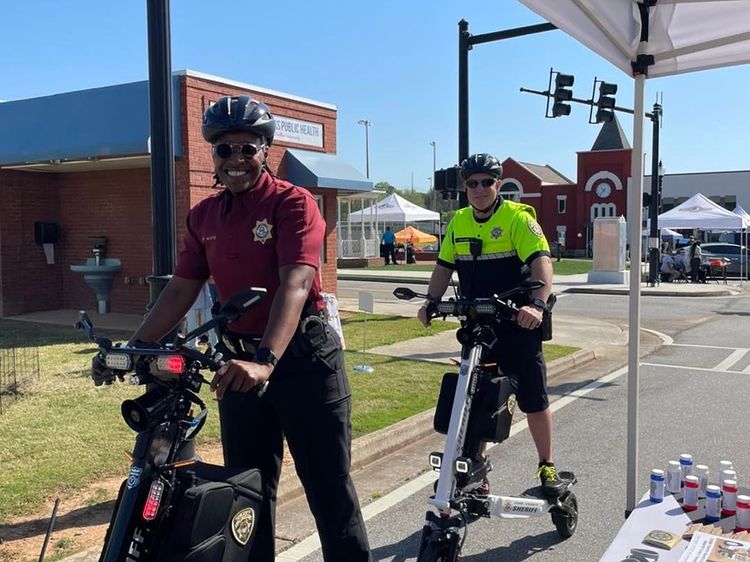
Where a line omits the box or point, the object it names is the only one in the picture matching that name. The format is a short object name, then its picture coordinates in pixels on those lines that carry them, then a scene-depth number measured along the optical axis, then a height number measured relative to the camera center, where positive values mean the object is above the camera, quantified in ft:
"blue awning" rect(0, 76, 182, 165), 37.27 +6.43
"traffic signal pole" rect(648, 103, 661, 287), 78.74 +3.40
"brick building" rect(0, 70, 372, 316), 38.14 +4.15
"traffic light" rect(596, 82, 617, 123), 53.21 +10.23
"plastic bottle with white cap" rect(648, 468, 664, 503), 10.32 -3.60
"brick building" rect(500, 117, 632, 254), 173.17 +11.47
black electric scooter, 7.06 -2.39
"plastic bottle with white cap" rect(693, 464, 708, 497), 10.25 -3.50
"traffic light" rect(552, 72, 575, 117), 49.57 +10.04
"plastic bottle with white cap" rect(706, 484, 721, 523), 9.82 -3.69
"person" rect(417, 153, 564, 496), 12.89 -0.49
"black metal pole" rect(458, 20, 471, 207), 37.63 +7.86
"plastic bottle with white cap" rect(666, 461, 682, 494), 10.64 -3.60
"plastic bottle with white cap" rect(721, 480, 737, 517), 9.84 -3.62
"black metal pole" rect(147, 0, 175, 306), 15.10 +2.05
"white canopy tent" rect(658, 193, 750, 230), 89.40 +2.52
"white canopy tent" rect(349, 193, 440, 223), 121.60 +4.75
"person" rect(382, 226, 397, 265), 118.42 -1.22
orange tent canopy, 128.55 +0.44
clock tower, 172.96 +14.44
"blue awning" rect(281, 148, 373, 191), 43.04 +4.27
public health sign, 43.39 +6.84
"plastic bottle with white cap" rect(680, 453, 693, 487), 10.79 -3.46
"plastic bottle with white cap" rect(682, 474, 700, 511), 10.15 -3.65
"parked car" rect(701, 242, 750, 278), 96.90 -2.27
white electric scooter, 10.46 -2.86
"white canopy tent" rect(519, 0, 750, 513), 11.10 +3.26
